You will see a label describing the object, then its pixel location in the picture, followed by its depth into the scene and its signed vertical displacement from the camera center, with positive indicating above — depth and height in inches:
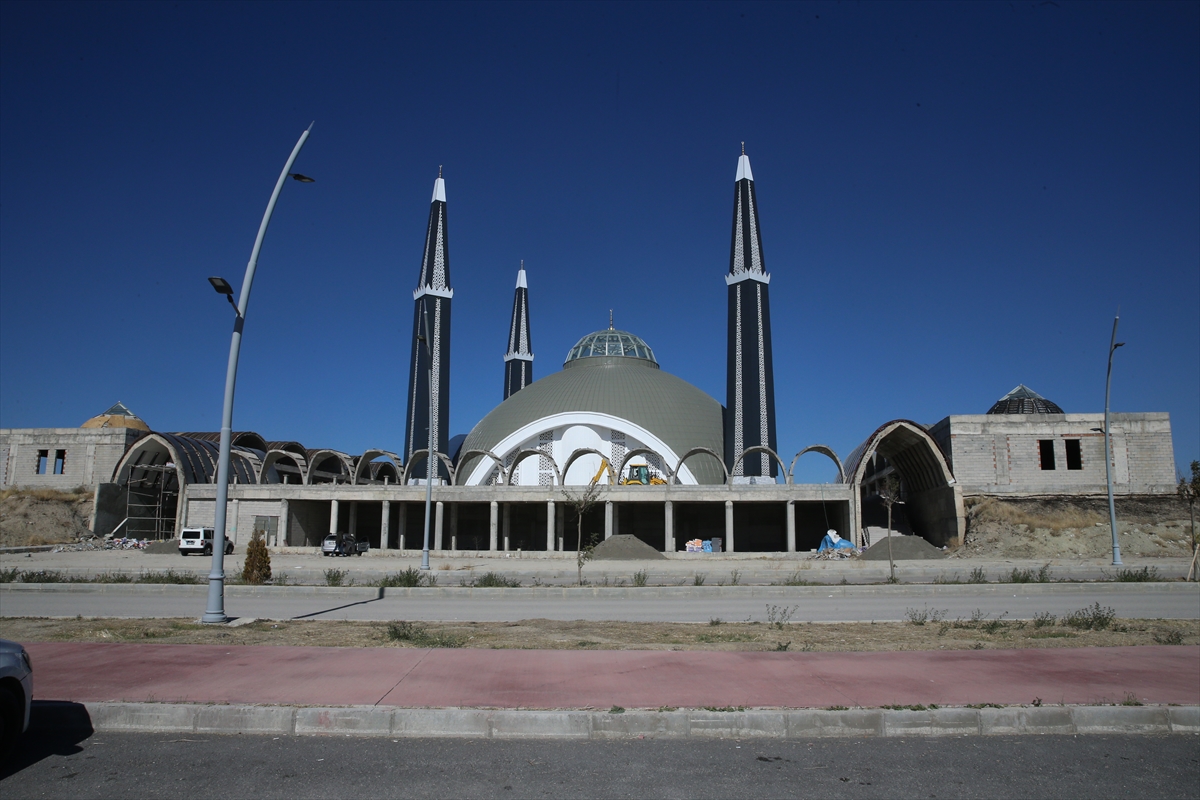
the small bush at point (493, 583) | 703.1 -59.5
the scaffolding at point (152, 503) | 1812.3 +35.1
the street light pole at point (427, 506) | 1033.5 +17.0
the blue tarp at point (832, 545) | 1451.8 -47.4
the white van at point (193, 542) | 1419.8 -43.1
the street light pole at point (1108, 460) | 1042.1 +84.7
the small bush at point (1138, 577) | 746.7 -54.0
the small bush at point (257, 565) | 736.3 -44.4
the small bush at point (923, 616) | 484.1 -62.1
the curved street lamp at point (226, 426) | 477.4 +60.5
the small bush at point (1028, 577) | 748.0 -55.0
